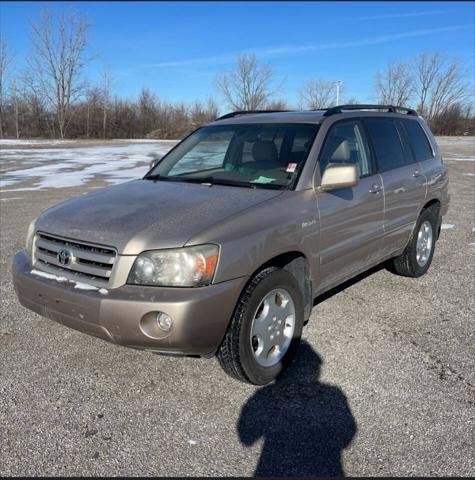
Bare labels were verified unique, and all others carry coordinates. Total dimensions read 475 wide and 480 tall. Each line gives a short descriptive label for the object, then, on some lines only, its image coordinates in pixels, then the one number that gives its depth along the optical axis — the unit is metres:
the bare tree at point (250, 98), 61.91
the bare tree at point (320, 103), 63.12
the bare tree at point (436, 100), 61.03
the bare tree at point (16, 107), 51.16
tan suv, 2.70
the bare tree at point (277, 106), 61.43
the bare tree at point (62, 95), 52.28
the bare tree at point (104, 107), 54.72
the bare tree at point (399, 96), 63.34
